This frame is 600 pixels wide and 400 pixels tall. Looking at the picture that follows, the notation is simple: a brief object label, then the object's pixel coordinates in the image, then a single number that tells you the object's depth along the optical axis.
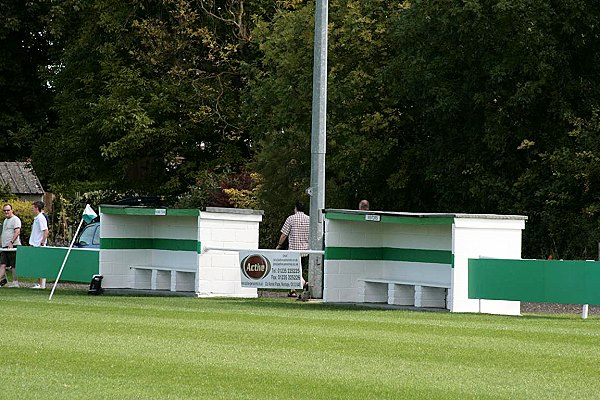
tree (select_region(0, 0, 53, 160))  62.19
